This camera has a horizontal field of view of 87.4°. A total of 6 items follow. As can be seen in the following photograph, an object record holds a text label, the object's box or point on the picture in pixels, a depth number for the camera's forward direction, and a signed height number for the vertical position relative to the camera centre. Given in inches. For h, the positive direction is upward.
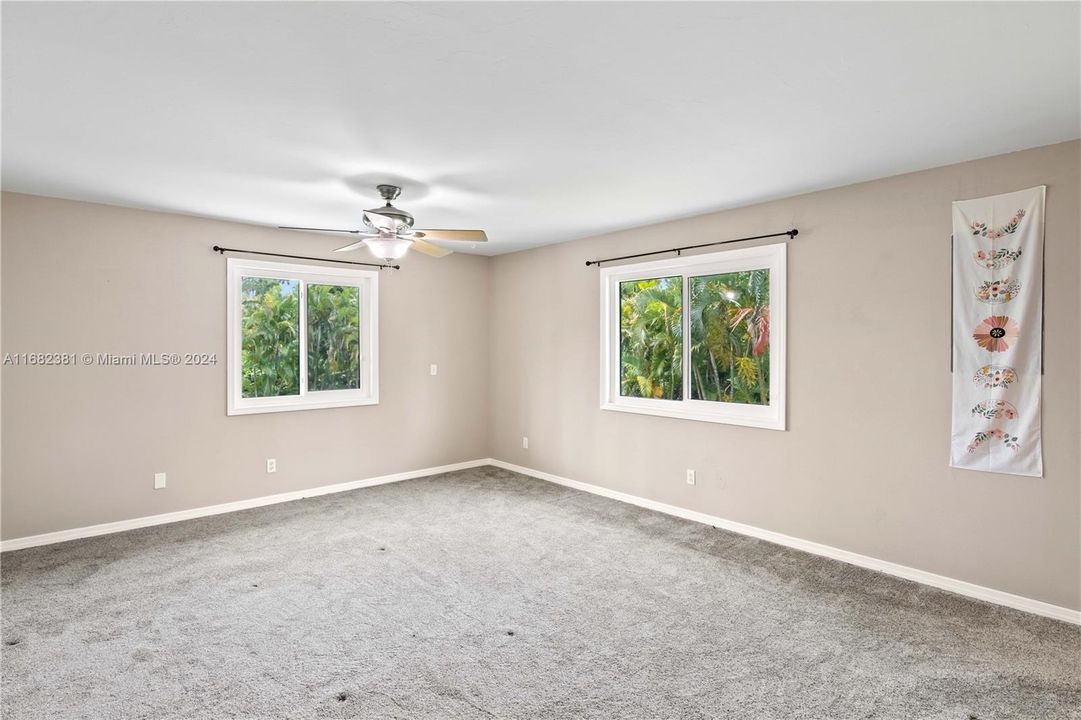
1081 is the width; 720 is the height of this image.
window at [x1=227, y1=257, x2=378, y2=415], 190.7 +6.6
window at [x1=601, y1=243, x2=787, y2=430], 162.1 +6.4
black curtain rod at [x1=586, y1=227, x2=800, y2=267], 151.2 +34.2
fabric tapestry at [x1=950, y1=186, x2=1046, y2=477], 115.1 +5.6
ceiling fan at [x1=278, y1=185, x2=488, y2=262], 139.2 +31.1
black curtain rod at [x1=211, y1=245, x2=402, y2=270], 181.2 +34.3
